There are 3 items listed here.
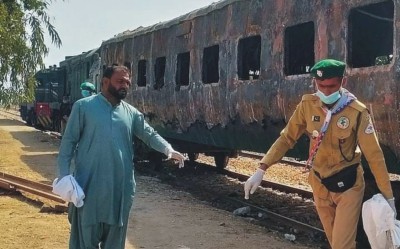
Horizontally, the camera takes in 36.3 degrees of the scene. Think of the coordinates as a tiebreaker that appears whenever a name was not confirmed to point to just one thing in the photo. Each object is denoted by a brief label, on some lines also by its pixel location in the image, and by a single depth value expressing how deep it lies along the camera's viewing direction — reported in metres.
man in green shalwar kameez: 4.50
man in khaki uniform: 4.29
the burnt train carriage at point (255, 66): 6.58
